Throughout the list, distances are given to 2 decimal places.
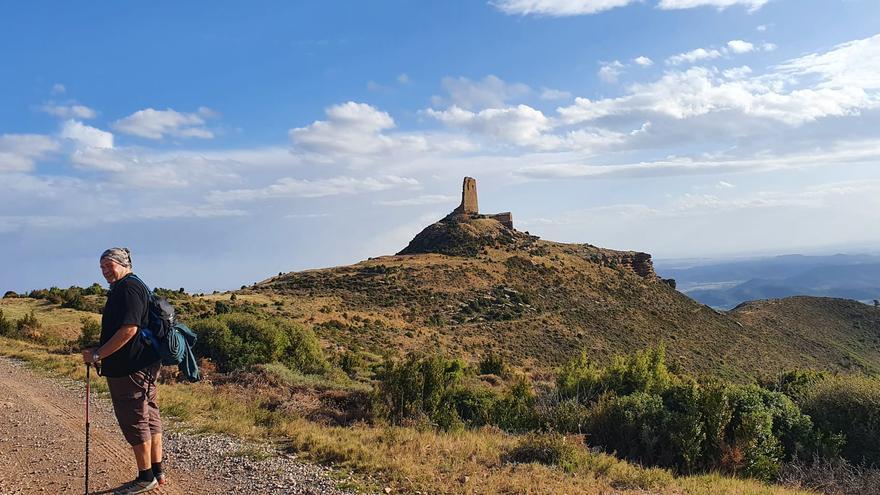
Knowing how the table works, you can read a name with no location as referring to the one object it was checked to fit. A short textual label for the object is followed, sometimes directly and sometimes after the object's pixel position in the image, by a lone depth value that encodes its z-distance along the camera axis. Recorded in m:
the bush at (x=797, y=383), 12.41
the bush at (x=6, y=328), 19.55
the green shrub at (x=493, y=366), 25.33
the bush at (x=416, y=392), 10.49
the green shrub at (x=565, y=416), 10.26
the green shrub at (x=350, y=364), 19.89
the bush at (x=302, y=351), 16.92
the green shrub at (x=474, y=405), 11.34
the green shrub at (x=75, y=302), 26.81
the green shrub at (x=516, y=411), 10.86
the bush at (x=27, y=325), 19.86
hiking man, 5.18
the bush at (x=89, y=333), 18.27
